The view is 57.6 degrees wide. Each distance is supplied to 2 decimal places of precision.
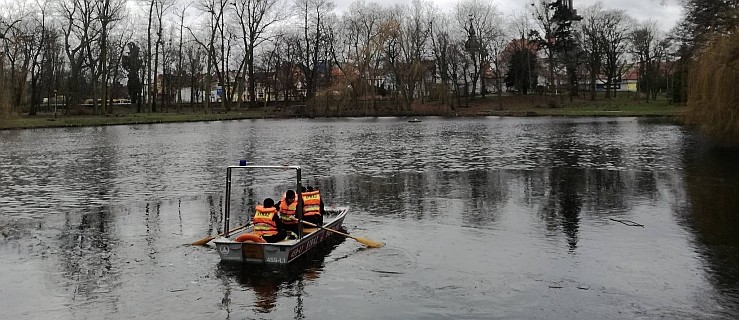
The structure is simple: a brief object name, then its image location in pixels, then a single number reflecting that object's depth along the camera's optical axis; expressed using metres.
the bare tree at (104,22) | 74.06
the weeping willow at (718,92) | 30.38
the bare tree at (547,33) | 93.94
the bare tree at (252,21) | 91.25
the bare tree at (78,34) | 73.81
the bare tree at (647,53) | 93.88
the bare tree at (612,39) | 94.19
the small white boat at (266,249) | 12.88
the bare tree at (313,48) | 99.31
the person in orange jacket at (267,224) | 13.35
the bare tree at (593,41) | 92.62
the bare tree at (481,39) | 96.19
